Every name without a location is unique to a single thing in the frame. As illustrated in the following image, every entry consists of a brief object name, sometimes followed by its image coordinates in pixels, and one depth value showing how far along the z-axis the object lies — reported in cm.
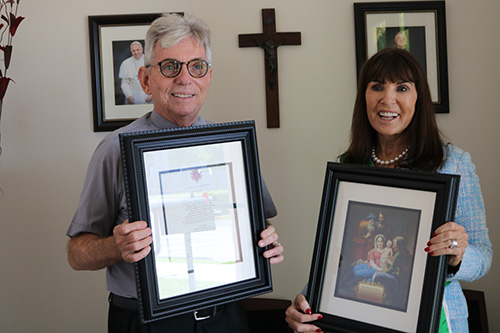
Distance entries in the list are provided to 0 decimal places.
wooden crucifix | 259
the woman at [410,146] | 145
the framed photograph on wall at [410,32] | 260
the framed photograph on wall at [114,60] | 258
